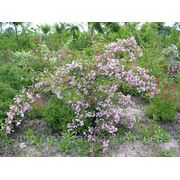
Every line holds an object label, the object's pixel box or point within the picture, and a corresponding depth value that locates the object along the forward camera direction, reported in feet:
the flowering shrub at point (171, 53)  13.33
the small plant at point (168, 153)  8.54
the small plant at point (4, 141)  8.80
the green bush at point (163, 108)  9.60
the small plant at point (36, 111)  9.60
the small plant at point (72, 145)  8.56
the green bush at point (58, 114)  9.01
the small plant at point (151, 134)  9.01
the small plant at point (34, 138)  8.81
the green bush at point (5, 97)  9.16
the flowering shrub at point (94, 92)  8.69
